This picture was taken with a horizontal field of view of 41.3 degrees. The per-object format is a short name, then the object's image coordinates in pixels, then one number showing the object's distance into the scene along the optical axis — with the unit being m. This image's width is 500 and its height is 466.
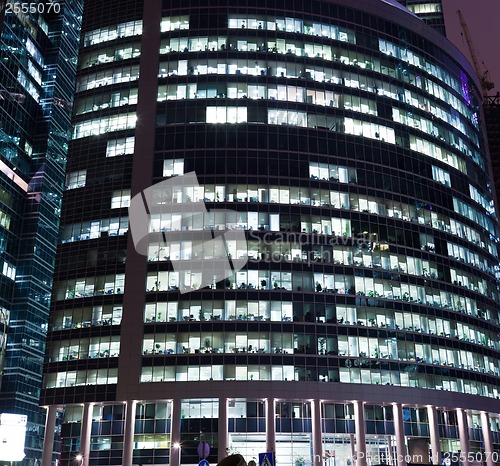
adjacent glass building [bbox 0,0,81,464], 99.12
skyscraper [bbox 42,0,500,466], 80.69
